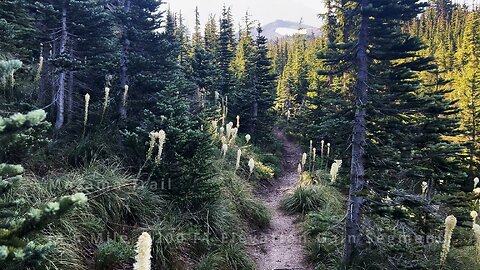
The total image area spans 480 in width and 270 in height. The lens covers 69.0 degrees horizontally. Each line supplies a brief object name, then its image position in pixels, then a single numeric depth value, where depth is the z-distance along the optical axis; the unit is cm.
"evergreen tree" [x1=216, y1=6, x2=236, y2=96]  2422
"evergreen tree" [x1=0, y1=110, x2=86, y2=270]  187
